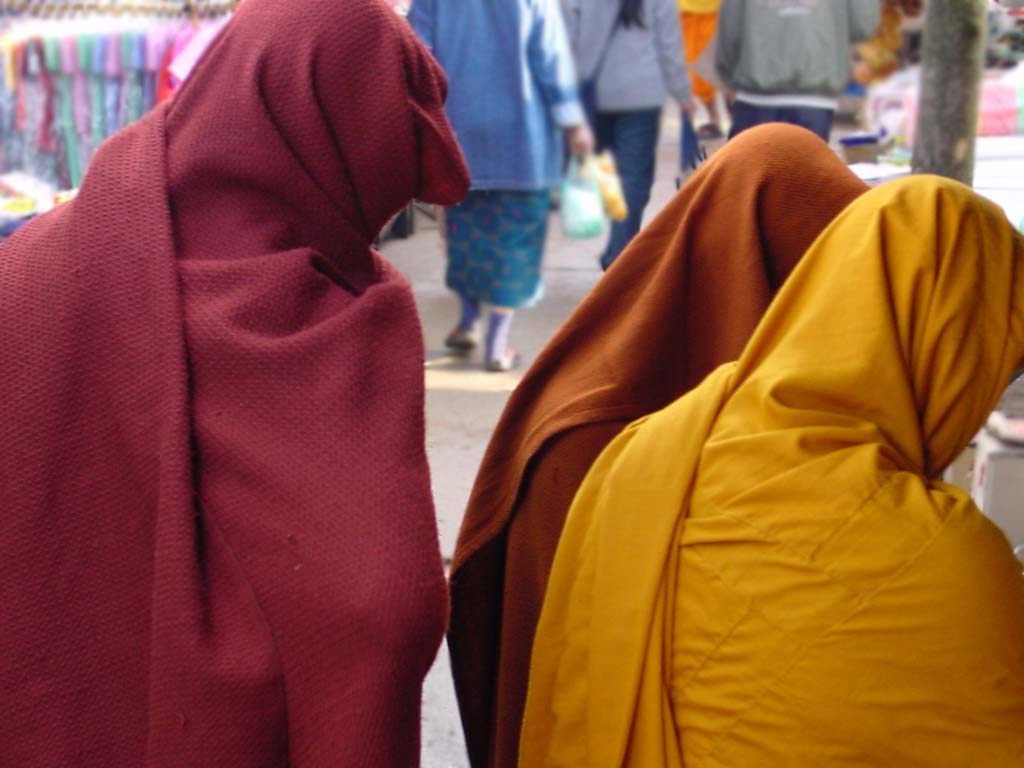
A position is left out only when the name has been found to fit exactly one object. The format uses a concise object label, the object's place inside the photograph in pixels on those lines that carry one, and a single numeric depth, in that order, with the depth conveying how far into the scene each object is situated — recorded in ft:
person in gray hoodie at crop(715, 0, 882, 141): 16.31
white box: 9.15
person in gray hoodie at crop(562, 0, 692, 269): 17.46
